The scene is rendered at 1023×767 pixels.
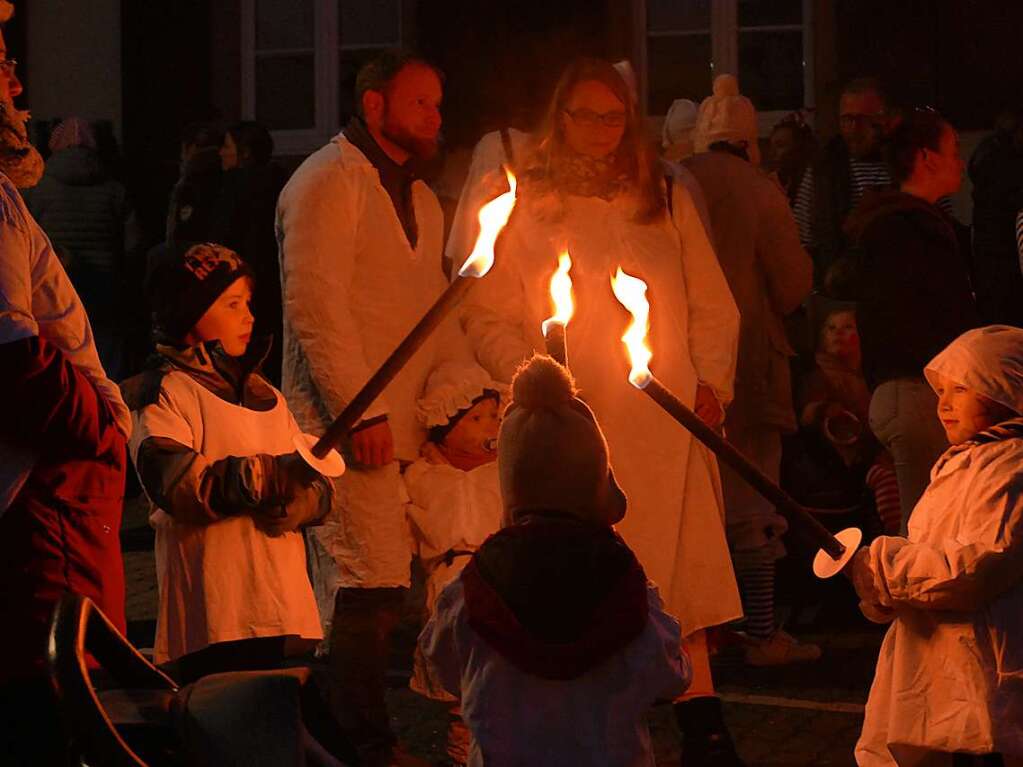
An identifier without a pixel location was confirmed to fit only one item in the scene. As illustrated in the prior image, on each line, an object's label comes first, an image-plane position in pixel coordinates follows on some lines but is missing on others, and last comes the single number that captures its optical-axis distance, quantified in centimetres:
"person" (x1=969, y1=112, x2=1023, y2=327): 1701
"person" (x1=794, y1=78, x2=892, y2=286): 1623
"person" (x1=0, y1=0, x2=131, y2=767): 643
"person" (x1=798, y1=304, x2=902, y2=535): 1389
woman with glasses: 989
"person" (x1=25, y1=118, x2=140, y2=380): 1893
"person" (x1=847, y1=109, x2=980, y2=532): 1092
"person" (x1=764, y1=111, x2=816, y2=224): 1798
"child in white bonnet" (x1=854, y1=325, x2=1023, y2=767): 791
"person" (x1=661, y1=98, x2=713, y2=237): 1507
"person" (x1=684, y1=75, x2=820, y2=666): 1231
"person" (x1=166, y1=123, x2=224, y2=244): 1725
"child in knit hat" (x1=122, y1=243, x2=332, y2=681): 859
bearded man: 984
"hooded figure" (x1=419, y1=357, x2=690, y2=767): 661
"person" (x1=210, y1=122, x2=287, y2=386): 1627
